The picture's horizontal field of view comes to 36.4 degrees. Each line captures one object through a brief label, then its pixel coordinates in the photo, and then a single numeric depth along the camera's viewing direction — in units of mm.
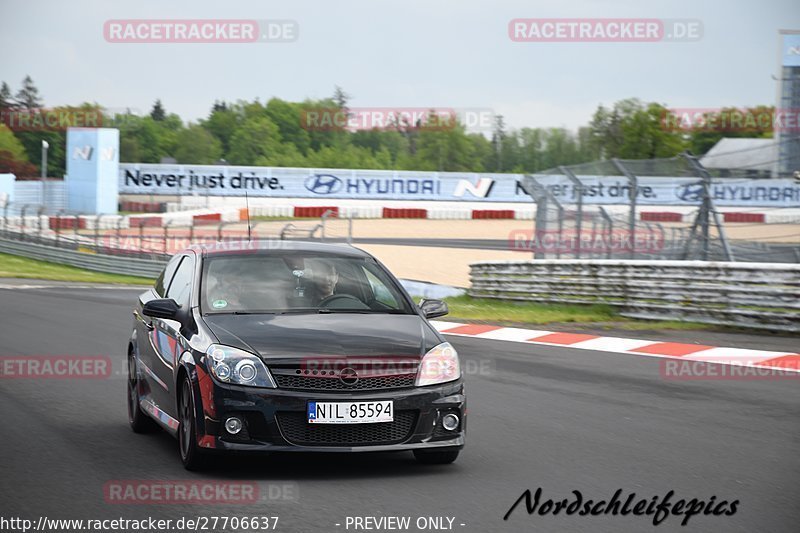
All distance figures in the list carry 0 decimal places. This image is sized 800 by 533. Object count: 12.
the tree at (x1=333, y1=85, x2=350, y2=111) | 187075
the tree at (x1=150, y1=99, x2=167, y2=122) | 180000
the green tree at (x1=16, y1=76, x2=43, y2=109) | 167250
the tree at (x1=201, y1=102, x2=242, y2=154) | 149500
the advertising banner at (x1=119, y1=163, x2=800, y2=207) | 64125
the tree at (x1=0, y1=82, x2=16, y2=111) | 145875
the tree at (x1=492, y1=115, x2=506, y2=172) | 133100
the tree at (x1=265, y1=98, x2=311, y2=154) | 140125
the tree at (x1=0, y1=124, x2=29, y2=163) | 120375
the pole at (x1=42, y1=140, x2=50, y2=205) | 66812
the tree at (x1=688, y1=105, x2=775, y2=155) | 114875
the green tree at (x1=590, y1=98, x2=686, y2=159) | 109125
